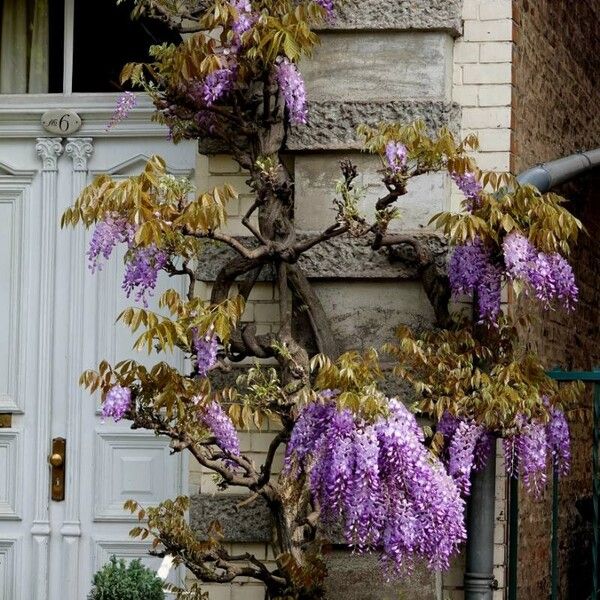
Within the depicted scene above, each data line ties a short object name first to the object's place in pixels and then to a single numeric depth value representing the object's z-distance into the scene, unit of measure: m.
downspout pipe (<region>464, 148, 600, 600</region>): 9.62
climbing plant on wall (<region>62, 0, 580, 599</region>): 8.81
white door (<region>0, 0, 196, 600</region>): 10.89
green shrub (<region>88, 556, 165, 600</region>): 9.63
